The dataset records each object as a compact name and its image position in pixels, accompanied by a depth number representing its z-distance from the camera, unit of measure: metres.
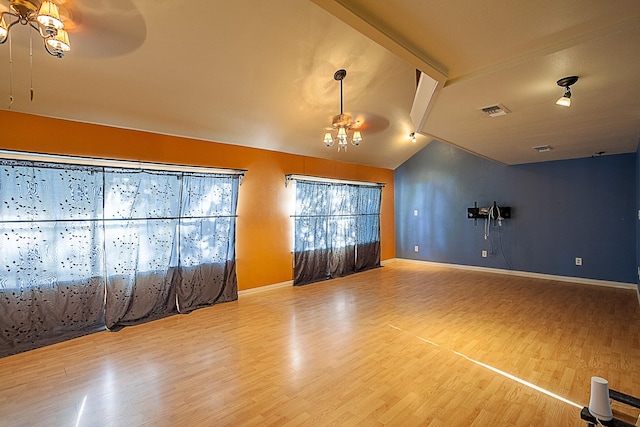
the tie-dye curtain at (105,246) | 3.02
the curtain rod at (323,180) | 5.43
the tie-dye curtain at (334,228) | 5.65
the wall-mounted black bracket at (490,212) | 6.27
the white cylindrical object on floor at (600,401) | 1.51
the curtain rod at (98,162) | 3.00
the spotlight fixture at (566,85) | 2.26
